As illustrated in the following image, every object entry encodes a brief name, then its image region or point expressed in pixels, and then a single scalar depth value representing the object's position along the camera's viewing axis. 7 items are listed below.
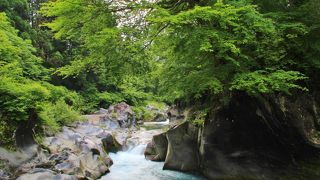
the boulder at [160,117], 32.22
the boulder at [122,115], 23.52
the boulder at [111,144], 16.23
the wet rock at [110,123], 21.99
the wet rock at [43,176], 8.62
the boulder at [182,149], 12.40
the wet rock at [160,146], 14.20
